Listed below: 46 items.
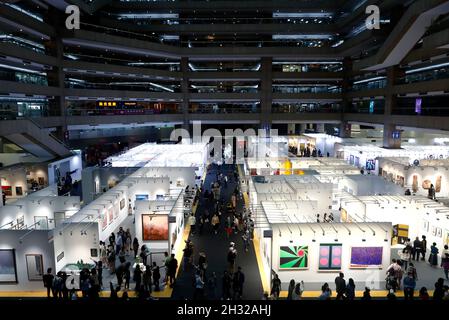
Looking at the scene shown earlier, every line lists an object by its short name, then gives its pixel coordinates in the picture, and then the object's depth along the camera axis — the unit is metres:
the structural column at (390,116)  37.03
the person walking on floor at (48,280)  11.45
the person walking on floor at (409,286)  11.07
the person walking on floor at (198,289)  11.34
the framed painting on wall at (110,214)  17.47
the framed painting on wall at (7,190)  25.53
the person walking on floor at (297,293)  10.80
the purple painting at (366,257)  12.57
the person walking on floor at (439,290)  9.83
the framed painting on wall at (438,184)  24.63
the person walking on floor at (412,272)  11.54
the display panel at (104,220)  16.32
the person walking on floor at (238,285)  11.59
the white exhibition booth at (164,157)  26.95
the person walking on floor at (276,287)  11.10
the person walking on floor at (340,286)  10.89
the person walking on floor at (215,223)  17.92
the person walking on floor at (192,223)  18.20
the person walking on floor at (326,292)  10.55
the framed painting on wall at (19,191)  25.66
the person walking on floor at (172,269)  12.62
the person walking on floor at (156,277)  12.18
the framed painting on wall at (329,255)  12.52
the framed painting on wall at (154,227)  15.62
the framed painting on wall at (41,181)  27.33
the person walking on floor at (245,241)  15.92
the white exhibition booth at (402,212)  15.63
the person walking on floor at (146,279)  11.88
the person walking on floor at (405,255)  14.27
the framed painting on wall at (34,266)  12.52
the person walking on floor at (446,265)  12.84
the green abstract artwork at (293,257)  12.41
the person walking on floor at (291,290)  10.63
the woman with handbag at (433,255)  13.92
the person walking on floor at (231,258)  13.67
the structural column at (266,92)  48.00
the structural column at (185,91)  47.72
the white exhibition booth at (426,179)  24.62
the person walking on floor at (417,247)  14.48
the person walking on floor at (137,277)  11.86
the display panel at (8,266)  12.52
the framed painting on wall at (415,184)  24.58
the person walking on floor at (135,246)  14.77
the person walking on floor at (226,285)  11.28
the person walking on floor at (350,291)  10.66
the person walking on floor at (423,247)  14.45
